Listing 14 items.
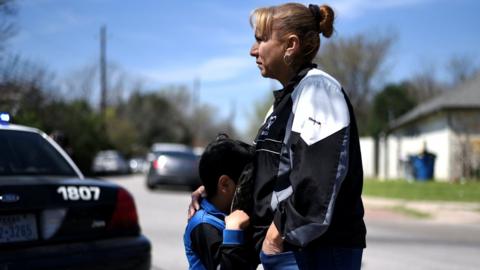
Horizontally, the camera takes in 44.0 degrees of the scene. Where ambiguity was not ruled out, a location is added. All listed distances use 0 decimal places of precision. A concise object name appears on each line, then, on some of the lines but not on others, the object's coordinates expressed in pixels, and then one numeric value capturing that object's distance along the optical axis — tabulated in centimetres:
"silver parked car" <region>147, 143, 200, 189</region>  2075
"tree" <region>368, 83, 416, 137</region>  4365
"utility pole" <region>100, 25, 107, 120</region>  4541
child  210
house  2683
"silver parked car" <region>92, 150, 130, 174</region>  3962
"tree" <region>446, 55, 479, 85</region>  6106
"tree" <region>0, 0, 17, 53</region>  1073
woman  183
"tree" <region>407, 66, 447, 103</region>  6228
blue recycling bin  2634
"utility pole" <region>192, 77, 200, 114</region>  7676
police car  353
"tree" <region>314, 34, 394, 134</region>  4647
